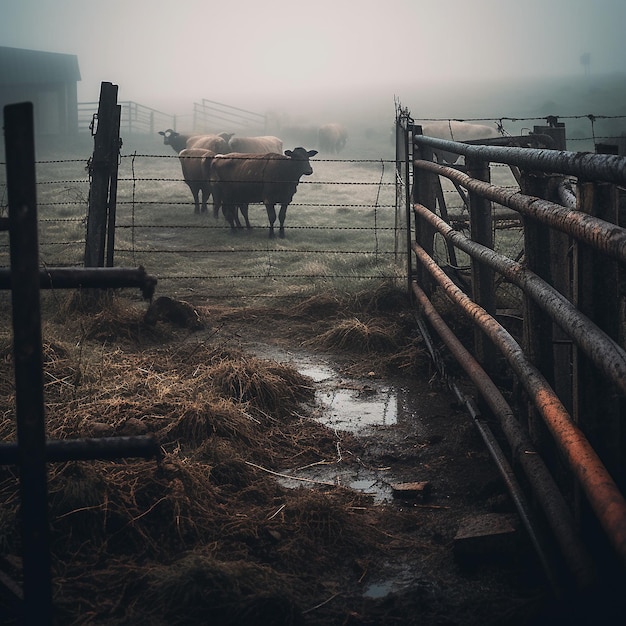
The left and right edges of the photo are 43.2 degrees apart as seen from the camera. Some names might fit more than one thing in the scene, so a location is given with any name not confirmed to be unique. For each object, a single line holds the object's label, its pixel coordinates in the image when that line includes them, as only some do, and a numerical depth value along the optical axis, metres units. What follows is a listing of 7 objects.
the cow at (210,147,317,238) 14.09
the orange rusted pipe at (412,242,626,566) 2.10
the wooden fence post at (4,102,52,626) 1.85
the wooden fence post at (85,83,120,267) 7.52
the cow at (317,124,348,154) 43.91
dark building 42.75
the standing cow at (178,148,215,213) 16.41
